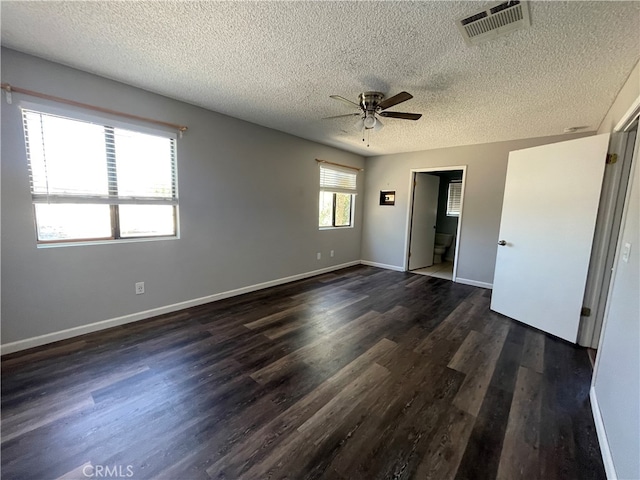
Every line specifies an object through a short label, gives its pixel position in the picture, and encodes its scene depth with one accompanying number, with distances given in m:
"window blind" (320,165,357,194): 4.96
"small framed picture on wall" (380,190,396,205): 5.46
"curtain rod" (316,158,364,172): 4.73
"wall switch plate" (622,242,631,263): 1.62
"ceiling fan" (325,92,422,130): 2.49
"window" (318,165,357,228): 5.04
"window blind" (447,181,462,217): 6.27
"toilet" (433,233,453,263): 6.24
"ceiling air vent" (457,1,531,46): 1.48
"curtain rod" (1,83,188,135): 2.05
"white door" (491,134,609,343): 2.55
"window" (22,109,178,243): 2.27
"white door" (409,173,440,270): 5.32
